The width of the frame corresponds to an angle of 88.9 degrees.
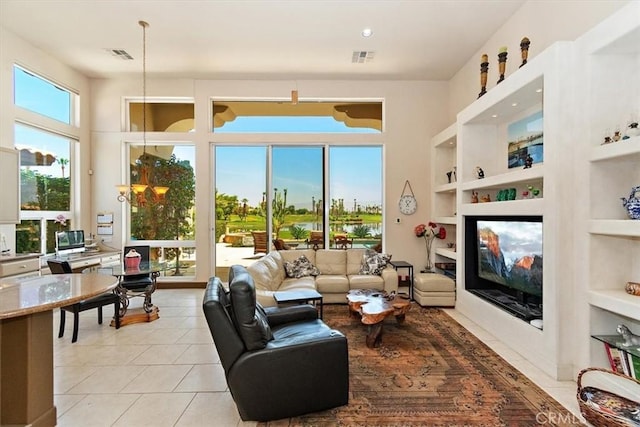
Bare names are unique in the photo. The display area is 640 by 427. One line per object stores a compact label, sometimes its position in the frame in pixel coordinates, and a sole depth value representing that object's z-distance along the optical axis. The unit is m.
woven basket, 1.99
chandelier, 4.63
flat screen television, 3.41
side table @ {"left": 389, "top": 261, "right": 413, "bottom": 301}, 5.56
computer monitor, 5.37
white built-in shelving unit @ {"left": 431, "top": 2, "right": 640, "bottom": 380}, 2.69
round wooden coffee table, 3.54
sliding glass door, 6.65
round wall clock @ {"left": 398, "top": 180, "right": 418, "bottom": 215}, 6.48
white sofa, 4.59
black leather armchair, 2.20
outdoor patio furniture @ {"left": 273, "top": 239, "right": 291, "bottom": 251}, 6.57
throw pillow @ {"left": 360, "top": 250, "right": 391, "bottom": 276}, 5.50
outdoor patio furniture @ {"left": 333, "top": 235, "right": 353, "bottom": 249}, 6.74
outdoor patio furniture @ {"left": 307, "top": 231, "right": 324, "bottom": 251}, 6.71
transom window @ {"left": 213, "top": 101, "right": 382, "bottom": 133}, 6.61
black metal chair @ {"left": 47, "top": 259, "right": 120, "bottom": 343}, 3.80
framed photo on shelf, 3.81
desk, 5.06
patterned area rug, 2.33
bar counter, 2.01
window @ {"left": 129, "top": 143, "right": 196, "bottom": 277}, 6.63
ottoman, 5.12
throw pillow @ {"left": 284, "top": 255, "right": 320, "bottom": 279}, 5.50
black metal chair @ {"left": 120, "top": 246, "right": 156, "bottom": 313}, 4.54
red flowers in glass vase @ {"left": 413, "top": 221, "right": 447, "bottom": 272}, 6.14
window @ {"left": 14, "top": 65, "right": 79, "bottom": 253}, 5.14
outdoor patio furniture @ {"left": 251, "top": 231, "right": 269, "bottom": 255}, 6.71
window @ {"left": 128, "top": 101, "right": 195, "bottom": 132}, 6.60
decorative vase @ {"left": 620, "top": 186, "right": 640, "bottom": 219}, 2.52
